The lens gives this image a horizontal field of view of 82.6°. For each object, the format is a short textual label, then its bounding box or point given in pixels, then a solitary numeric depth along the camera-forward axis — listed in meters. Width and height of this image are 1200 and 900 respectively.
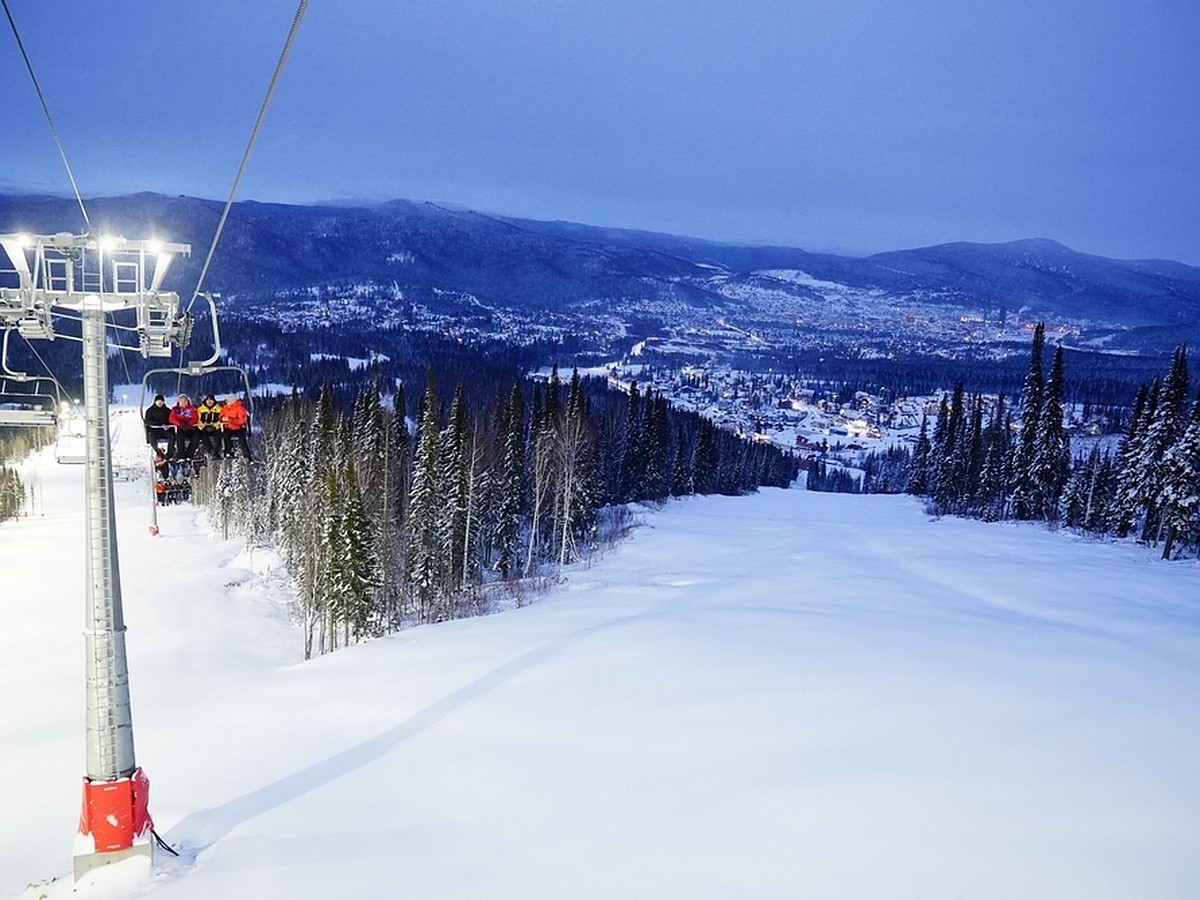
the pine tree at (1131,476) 41.09
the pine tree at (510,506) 42.12
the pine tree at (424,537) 35.59
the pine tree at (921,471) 86.75
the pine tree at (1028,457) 53.47
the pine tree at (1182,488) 34.50
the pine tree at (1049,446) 52.00
